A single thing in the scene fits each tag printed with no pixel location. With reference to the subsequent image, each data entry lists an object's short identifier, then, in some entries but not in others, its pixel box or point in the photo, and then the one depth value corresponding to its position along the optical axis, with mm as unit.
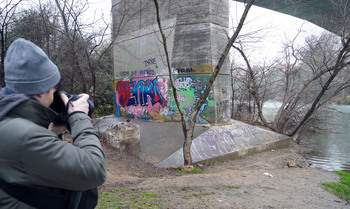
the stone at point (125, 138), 7910
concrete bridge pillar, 9219
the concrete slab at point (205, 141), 7547
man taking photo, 953
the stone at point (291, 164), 7809
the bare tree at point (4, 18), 7090
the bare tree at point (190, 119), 6324
